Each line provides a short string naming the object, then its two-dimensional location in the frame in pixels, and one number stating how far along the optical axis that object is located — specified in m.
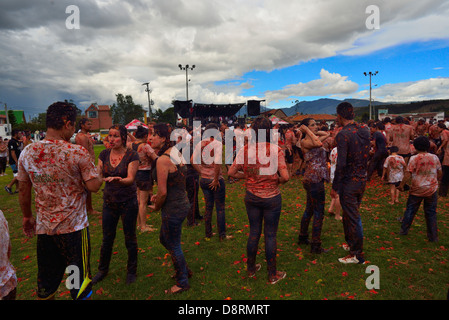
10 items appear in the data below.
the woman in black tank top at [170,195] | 3.50
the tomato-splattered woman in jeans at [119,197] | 3.86
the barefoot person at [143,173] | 5.75
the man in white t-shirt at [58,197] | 2.60
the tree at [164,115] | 90.01
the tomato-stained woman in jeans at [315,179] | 4.52
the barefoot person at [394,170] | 7.24
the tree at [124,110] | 86.06
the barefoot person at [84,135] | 6.29
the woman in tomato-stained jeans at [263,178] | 3.70
